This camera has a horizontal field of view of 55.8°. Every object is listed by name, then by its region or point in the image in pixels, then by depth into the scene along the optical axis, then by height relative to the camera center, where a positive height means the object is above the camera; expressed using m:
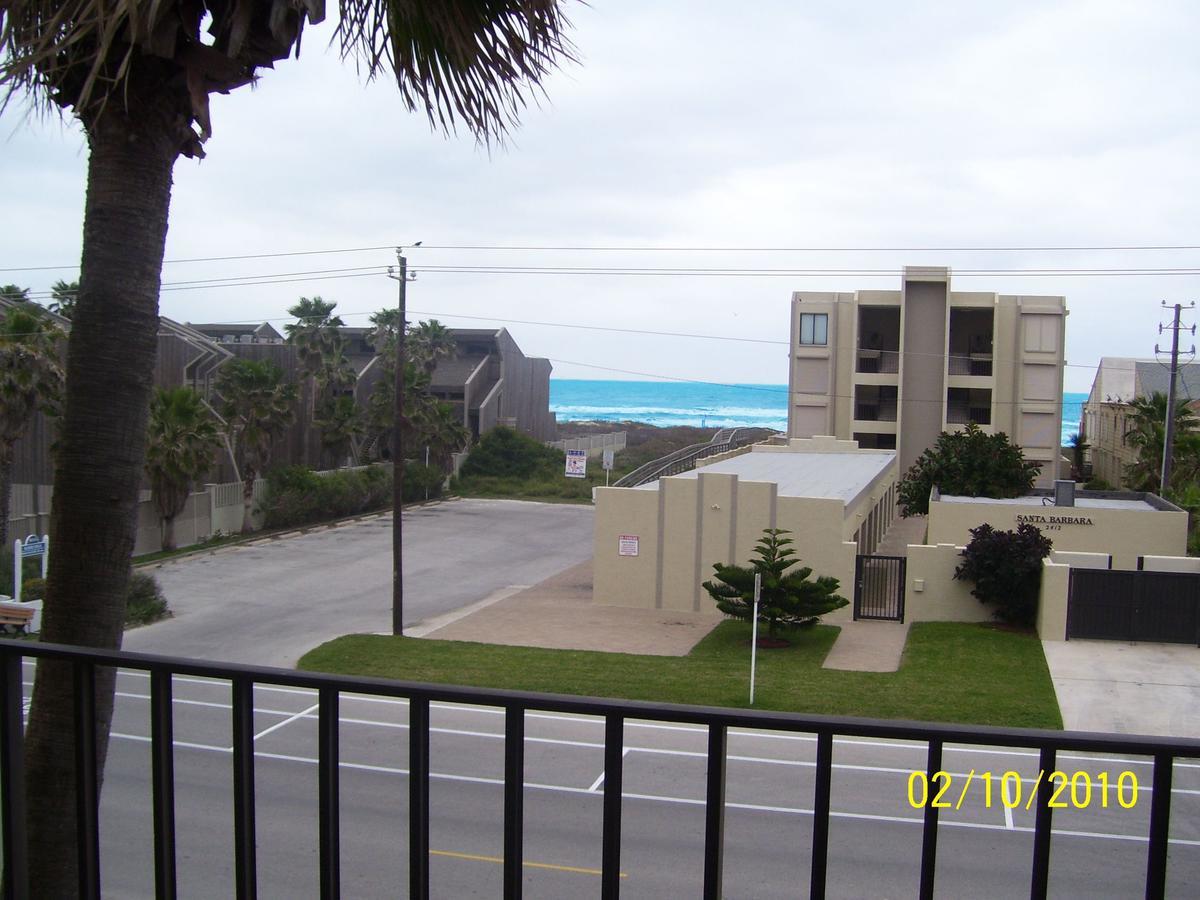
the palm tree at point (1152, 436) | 46.38 -1.82
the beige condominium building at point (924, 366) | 56.81 +1.04
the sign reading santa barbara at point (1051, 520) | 30.28 -3.50
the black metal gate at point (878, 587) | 29.12 -5.22
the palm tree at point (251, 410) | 44.12 -1.67
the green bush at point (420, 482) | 57.44 -5.59
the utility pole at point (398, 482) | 26.44 -2.73
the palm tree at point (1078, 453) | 70.48 -4.04
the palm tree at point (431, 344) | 61.91 +1.60
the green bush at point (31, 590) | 26.34 -5.35
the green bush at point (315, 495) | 46.62 -5.39
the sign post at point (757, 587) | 21.14 -3.86
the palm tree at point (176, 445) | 36.97 -2.62
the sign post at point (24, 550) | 24.17 -4.10
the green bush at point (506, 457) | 64.75 -4.75
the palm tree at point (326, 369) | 54.47 +0.04
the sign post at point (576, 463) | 49.79 -3.87
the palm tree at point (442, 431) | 57.47 -3.00
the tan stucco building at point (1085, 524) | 29.86 -3.63
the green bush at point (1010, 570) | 26.78 -4.33
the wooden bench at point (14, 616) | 22.59 -5.08
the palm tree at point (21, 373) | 28.94 -0.29
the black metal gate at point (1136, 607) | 24.92 -4.76
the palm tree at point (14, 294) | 34.75 +2.24
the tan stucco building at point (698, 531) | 29.84 -4.09
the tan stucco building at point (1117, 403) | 60.53 -0.72
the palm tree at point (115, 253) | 4.11 +0.42
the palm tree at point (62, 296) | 41.22 +2.48
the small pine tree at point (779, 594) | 25.91 -4.88
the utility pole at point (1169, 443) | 42.12 -1.89
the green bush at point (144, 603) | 27.36 -5.87
